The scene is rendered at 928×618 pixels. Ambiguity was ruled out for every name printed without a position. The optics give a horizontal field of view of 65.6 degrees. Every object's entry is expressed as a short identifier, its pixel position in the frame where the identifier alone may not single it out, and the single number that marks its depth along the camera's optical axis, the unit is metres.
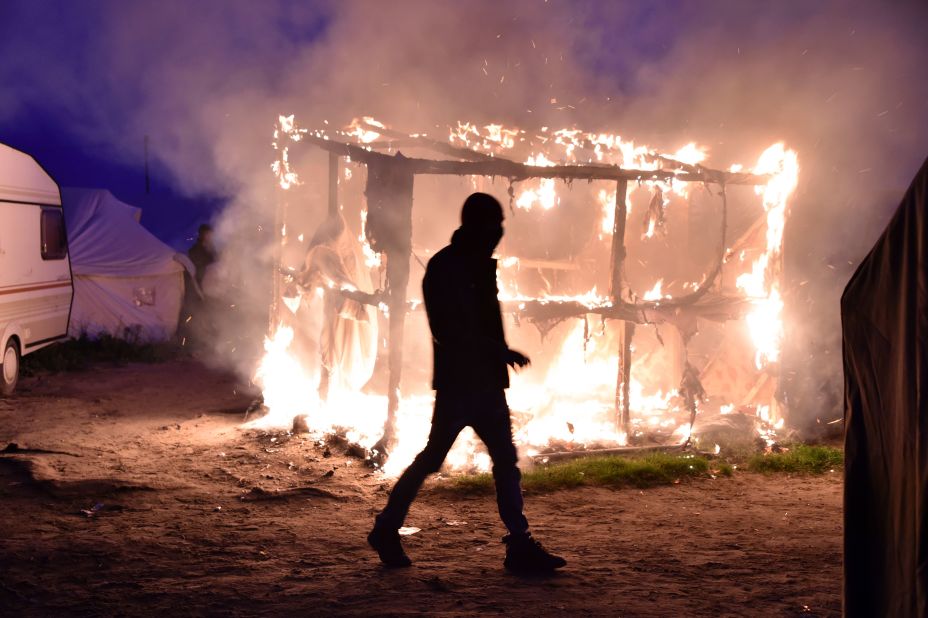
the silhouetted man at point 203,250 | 13.76
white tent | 13.89
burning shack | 7.12
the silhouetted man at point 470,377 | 3.91
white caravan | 9.63
